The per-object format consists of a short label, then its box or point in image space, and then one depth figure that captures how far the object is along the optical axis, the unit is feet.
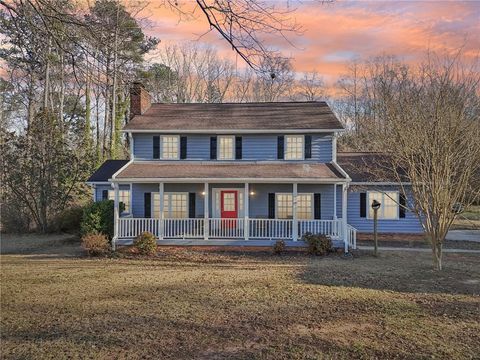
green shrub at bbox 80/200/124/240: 50.03
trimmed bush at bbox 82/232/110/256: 45.93
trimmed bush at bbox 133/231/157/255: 47.01
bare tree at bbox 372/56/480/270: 34.50
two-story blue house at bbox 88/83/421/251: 49.80
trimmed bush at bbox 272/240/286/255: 47.16
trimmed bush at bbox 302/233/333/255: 46.65
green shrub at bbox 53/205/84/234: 67.77
